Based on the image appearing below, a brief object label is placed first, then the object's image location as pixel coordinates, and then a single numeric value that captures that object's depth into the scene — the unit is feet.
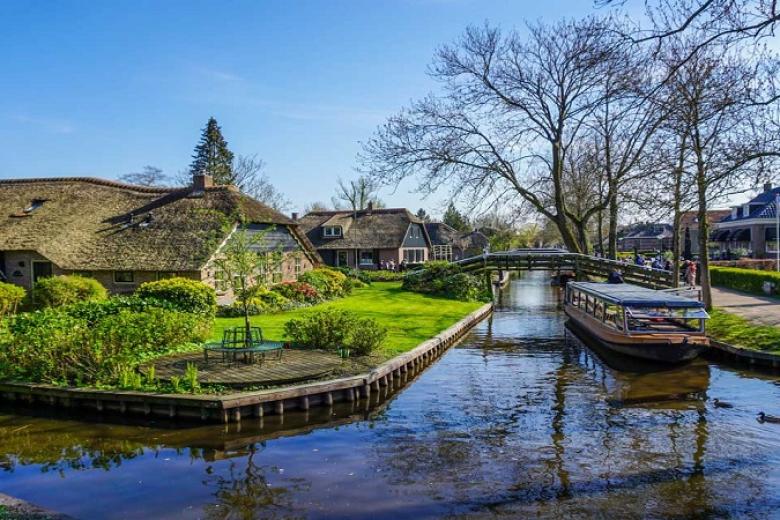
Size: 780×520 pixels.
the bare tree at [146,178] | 233.31
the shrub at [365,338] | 57.72
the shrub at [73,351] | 47.96
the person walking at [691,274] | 113.17
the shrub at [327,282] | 109.09
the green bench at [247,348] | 50.16
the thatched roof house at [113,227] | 93.56
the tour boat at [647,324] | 60.29
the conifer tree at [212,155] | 217.77
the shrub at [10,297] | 78.02
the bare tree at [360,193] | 262.26
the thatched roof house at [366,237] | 193.26
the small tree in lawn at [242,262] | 52.95
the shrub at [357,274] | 145.69
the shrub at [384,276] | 155.22
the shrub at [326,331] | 60.08
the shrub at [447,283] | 118.73
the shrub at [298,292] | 100.01
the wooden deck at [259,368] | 47.44
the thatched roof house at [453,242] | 242.37
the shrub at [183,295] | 77.46
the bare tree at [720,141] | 50.80
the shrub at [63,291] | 80.69
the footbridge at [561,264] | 111.75
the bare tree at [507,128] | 105.09
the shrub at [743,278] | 100.64
